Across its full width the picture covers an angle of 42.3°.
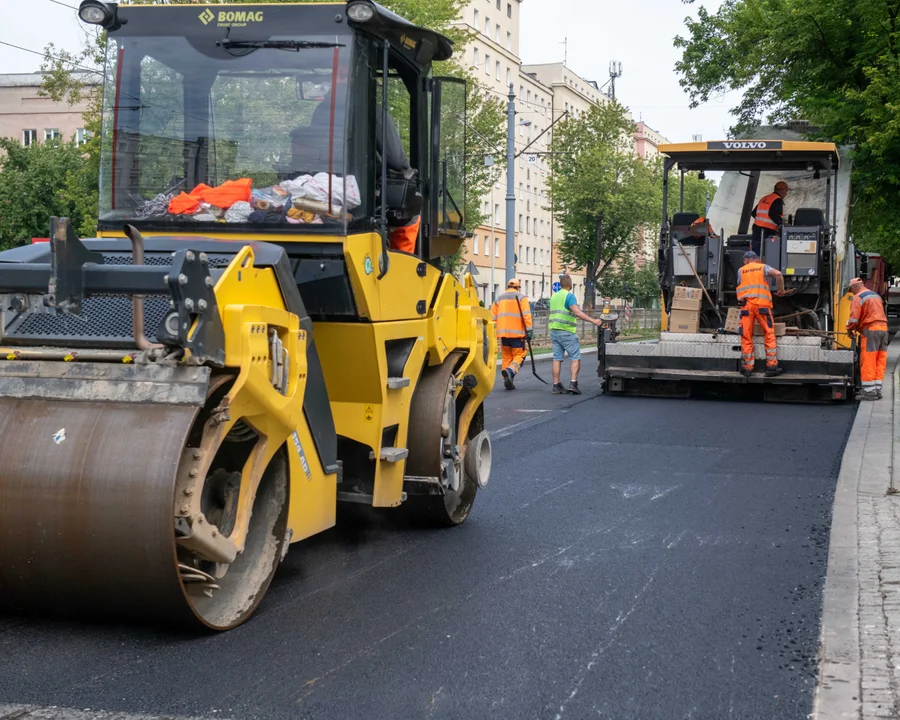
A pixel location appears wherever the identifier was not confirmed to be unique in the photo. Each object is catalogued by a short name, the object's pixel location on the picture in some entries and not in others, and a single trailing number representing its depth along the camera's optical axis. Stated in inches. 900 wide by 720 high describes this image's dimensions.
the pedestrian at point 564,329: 611.2
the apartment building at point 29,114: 2228.1
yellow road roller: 150.3
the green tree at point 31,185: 1678.2
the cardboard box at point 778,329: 561.6
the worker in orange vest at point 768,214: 610.5
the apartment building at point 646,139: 4421.5
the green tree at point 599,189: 1886.1
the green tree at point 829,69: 693.9
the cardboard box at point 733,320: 586.9
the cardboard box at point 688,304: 594.2
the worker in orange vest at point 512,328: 626.5
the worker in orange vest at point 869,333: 558.3
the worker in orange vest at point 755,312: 543.8
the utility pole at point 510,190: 1098.7
